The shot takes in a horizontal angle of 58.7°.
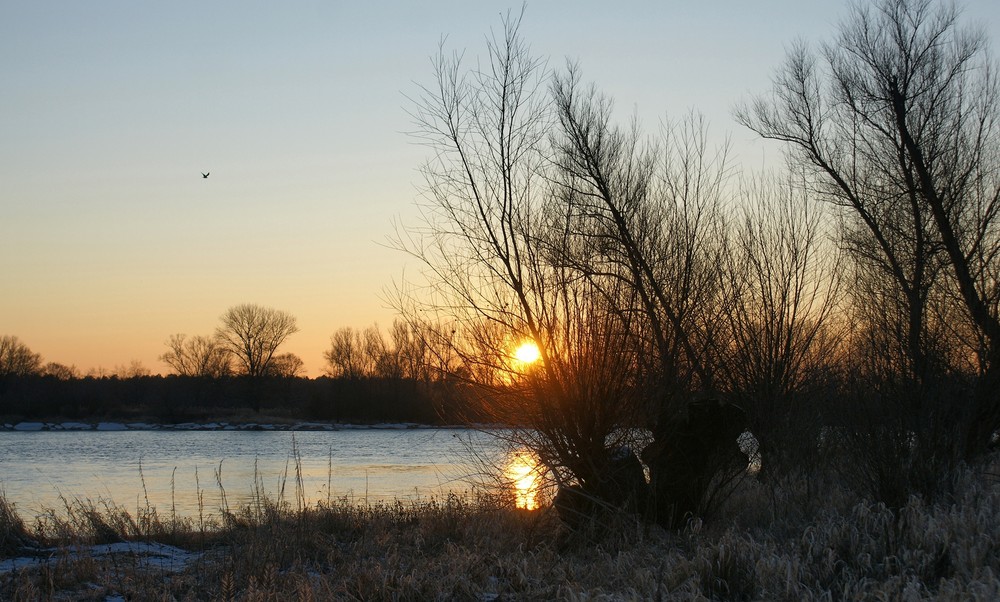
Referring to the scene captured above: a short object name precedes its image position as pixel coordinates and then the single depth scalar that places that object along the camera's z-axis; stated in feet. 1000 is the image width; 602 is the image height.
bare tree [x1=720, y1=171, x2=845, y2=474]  43.98
